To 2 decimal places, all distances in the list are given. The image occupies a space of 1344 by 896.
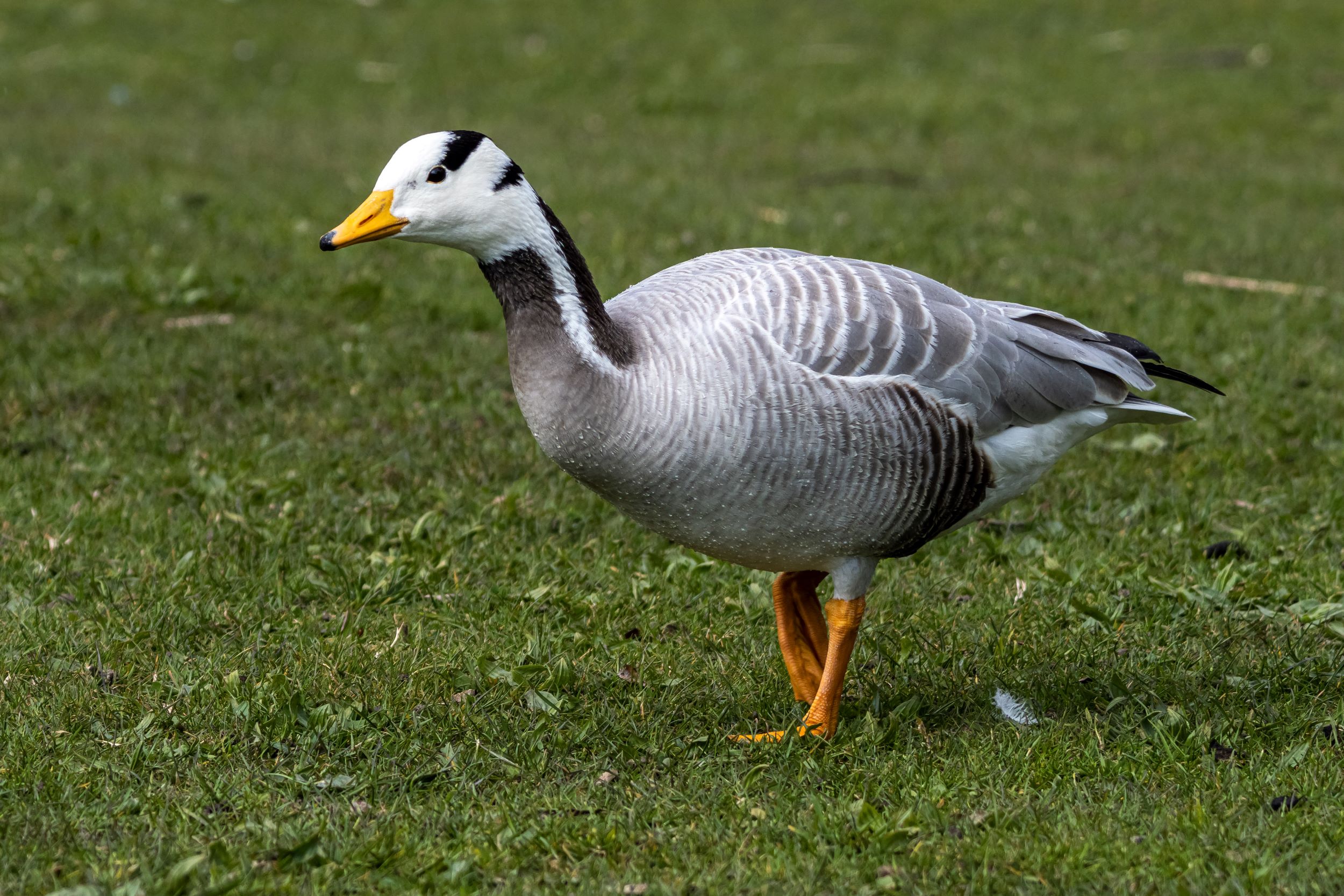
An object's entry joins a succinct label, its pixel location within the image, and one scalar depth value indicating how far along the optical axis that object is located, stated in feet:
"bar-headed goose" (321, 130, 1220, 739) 27.17
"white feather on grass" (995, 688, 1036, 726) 30.83
